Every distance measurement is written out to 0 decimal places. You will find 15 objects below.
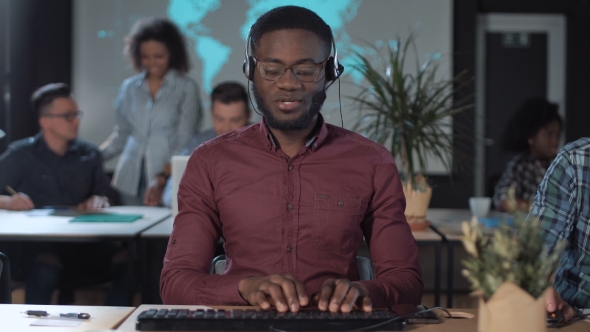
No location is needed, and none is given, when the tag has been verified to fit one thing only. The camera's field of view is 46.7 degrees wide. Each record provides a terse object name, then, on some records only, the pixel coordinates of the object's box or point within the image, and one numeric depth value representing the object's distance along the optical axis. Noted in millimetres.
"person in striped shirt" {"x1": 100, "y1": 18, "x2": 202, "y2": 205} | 4230
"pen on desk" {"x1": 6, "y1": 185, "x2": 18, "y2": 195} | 3229
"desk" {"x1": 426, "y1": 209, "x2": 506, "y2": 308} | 2695
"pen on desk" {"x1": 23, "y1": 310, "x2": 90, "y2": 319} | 1274
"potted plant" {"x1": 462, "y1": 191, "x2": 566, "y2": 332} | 914
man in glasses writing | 3523
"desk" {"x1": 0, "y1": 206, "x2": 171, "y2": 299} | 2592
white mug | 3197
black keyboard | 1143
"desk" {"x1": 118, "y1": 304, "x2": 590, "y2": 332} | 1191
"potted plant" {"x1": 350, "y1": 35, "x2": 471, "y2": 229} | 2934
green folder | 2973
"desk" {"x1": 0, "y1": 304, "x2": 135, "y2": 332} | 1207
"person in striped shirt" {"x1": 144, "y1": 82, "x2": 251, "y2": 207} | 3447
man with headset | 1567
